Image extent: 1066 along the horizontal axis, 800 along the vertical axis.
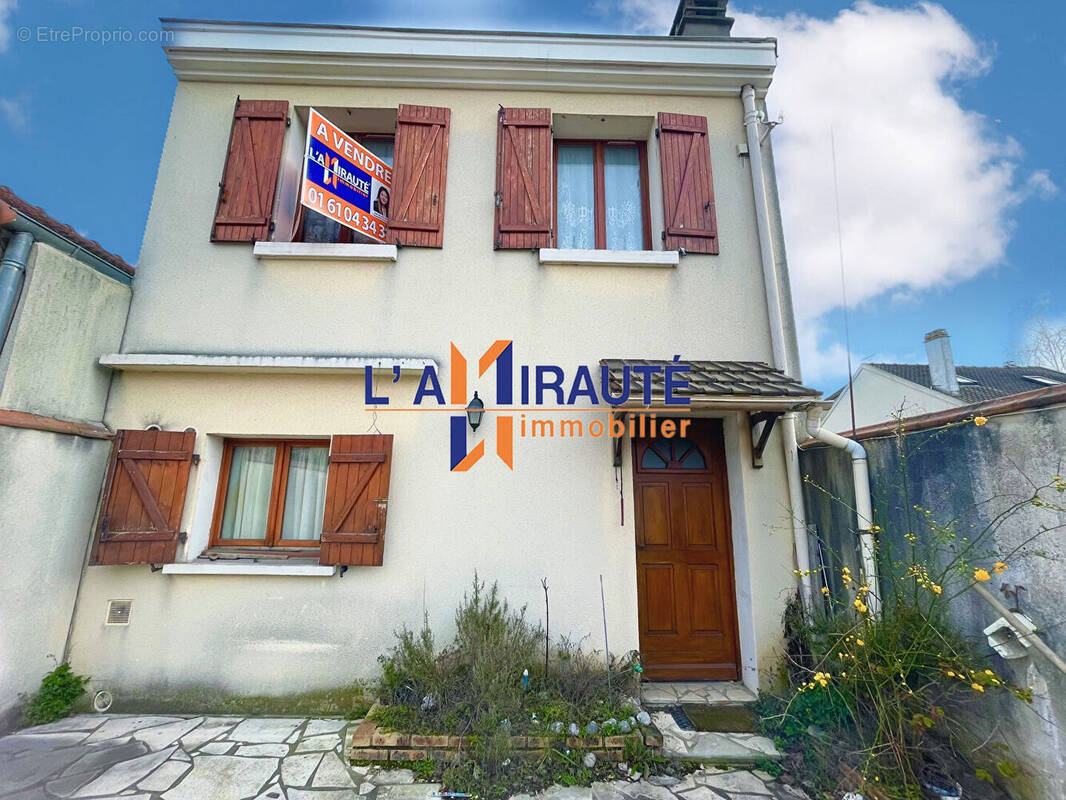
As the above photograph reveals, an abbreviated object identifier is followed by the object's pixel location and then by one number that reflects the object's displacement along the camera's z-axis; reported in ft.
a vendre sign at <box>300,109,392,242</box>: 14.08
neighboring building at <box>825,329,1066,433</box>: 39.40
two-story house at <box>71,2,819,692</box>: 13.00
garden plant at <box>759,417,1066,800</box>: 8.70
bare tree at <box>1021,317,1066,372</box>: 43.55
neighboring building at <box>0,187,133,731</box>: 11.29
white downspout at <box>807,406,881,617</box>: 11.45
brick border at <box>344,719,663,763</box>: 10.06
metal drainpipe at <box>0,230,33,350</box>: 11.34
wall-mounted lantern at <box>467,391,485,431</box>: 13.82
